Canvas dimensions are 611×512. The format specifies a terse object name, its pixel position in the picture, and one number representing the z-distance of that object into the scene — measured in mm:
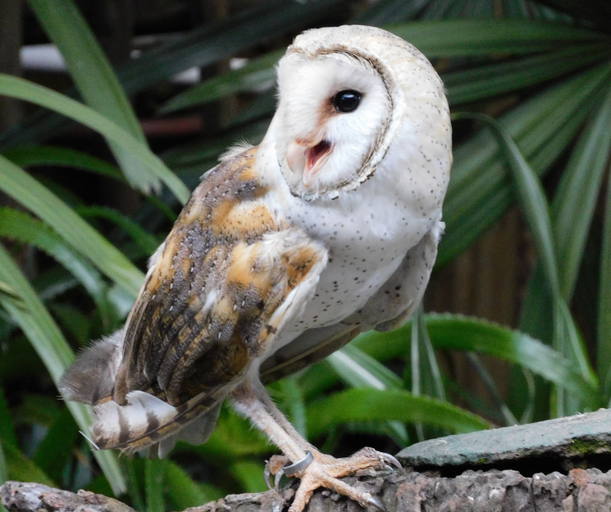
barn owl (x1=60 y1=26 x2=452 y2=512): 2871
